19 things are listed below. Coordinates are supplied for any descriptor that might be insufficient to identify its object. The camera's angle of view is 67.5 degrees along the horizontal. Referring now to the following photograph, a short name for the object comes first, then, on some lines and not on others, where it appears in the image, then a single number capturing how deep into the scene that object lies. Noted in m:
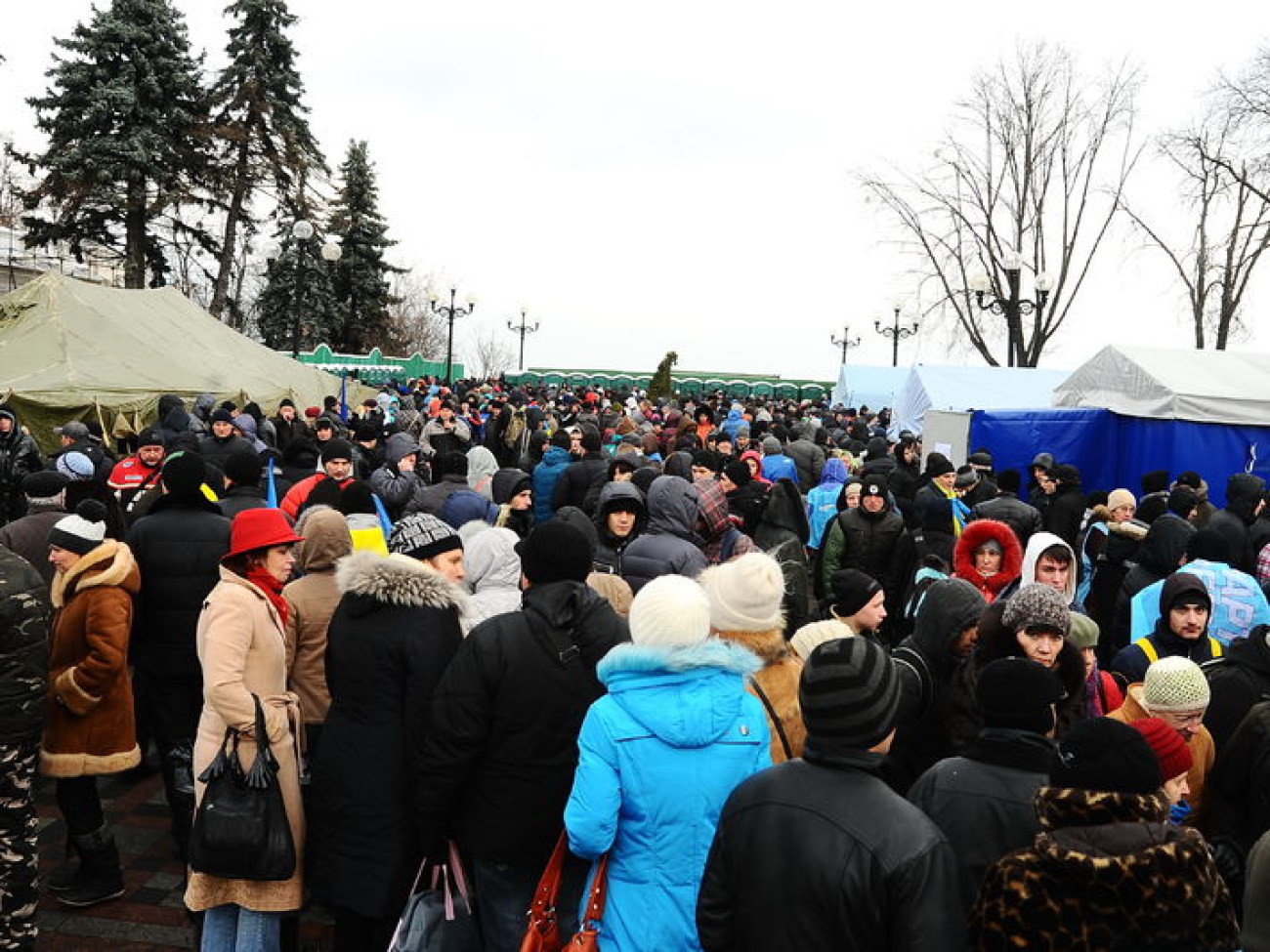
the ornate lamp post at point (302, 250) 17.97
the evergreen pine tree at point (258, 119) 35.03
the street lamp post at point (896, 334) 35.19
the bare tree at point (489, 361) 73.25
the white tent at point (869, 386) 32.31
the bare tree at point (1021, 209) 32.69
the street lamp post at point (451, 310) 31.61
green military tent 14.86
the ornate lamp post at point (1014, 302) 22.33
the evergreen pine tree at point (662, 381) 33.34
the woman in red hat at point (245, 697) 3.65
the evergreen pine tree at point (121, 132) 31.08
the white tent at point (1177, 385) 13.45
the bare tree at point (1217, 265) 31.80
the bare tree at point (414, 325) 62.69
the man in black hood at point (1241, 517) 7.61
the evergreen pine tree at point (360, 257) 47.69
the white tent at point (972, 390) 19.89
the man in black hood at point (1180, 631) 4.84
